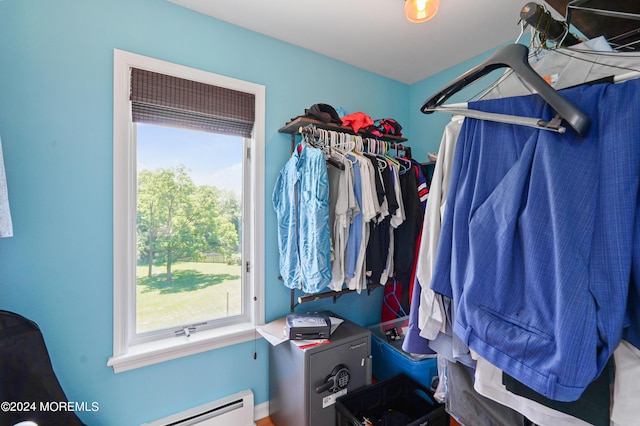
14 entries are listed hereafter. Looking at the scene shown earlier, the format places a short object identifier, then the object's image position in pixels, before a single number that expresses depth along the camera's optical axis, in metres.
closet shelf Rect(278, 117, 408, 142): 1.71
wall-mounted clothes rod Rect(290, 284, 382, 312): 1.78
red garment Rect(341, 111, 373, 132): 1.85
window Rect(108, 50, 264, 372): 1.50
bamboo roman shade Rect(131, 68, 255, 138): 1.54
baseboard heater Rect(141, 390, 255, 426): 1.59
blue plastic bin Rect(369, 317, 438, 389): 1.80
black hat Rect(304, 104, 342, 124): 1.71
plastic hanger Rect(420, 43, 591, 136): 0.53
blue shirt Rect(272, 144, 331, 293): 1.53
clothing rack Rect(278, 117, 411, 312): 1.71
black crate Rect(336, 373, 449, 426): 1.51
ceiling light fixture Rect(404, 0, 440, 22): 1.29
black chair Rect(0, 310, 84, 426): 1.10
